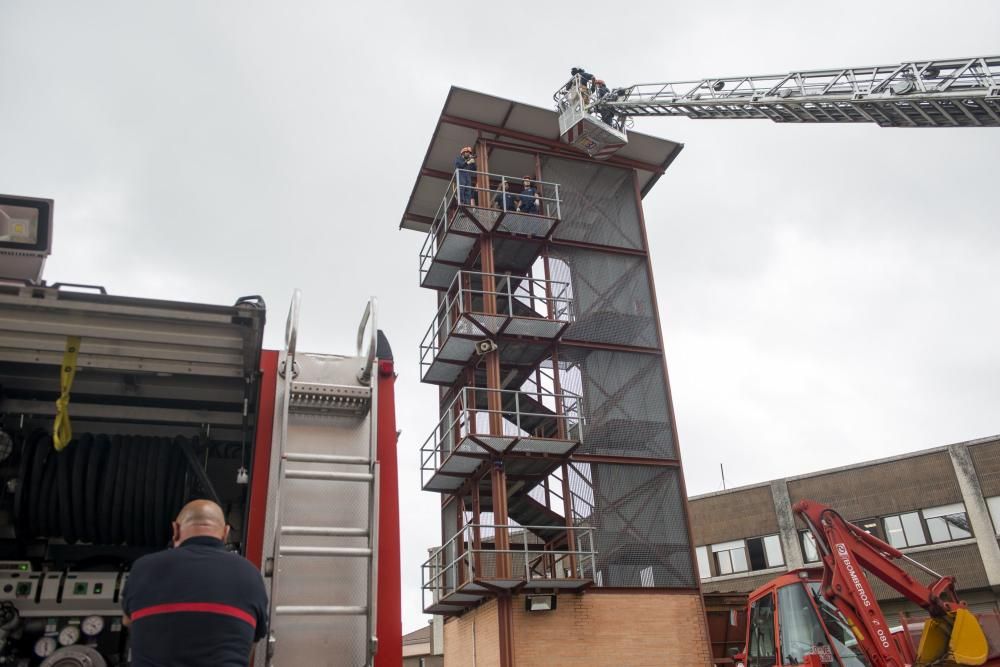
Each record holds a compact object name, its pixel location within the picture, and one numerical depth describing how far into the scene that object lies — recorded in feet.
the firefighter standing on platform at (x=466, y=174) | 81.10
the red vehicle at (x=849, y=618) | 36.91
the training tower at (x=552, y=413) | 69.26
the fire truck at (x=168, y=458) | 16.62
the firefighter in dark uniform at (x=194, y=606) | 11.09
